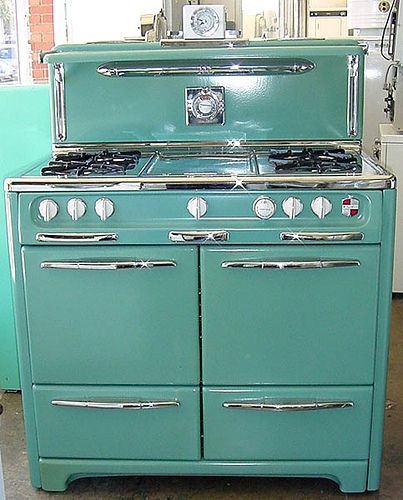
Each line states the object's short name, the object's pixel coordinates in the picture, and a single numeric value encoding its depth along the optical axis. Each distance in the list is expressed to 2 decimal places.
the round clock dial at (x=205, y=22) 2.58
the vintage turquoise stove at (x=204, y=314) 2.02
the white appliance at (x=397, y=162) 3.62
